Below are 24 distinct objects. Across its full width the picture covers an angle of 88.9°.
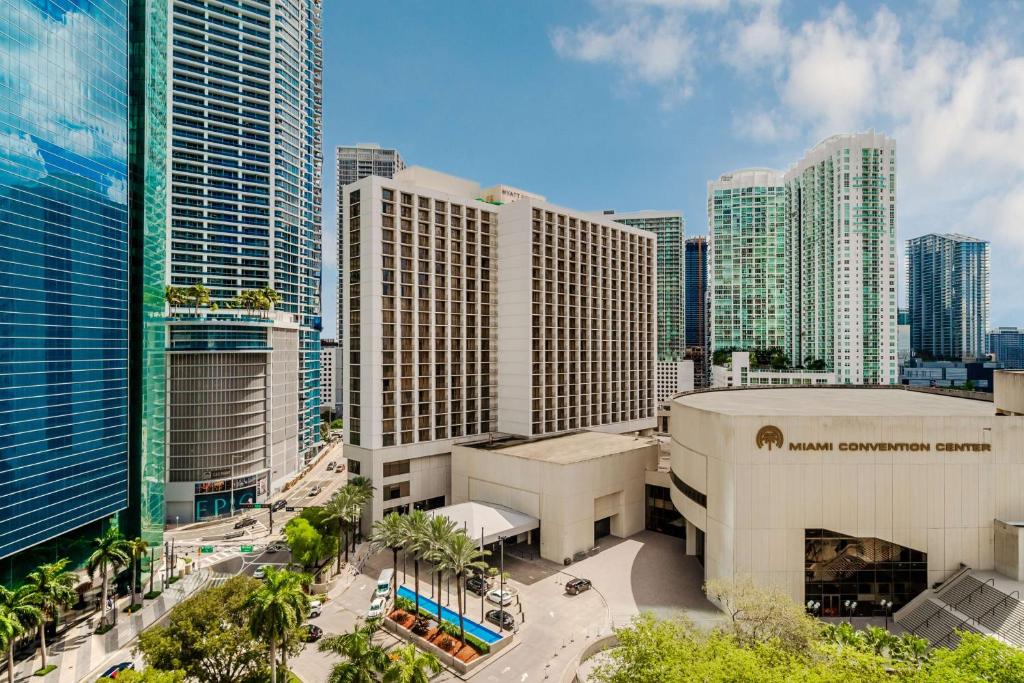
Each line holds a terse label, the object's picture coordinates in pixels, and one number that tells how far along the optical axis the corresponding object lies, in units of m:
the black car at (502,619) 43.60
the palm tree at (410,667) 31.32
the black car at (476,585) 51.31
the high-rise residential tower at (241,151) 112.06
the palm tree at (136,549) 51.44
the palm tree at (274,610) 32.81
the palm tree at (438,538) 42.88
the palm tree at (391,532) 45.03
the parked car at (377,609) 46.88
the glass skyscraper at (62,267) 43.31
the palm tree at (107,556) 48.28
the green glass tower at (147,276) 58.03
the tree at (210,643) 33.78
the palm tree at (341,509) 56.31
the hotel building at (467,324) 67.06
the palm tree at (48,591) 40.75
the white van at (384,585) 50.62
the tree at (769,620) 32.47
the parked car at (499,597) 48.26
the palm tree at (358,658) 31.84
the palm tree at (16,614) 35.81
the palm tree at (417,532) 44.00
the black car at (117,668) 39.09
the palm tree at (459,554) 42.38
